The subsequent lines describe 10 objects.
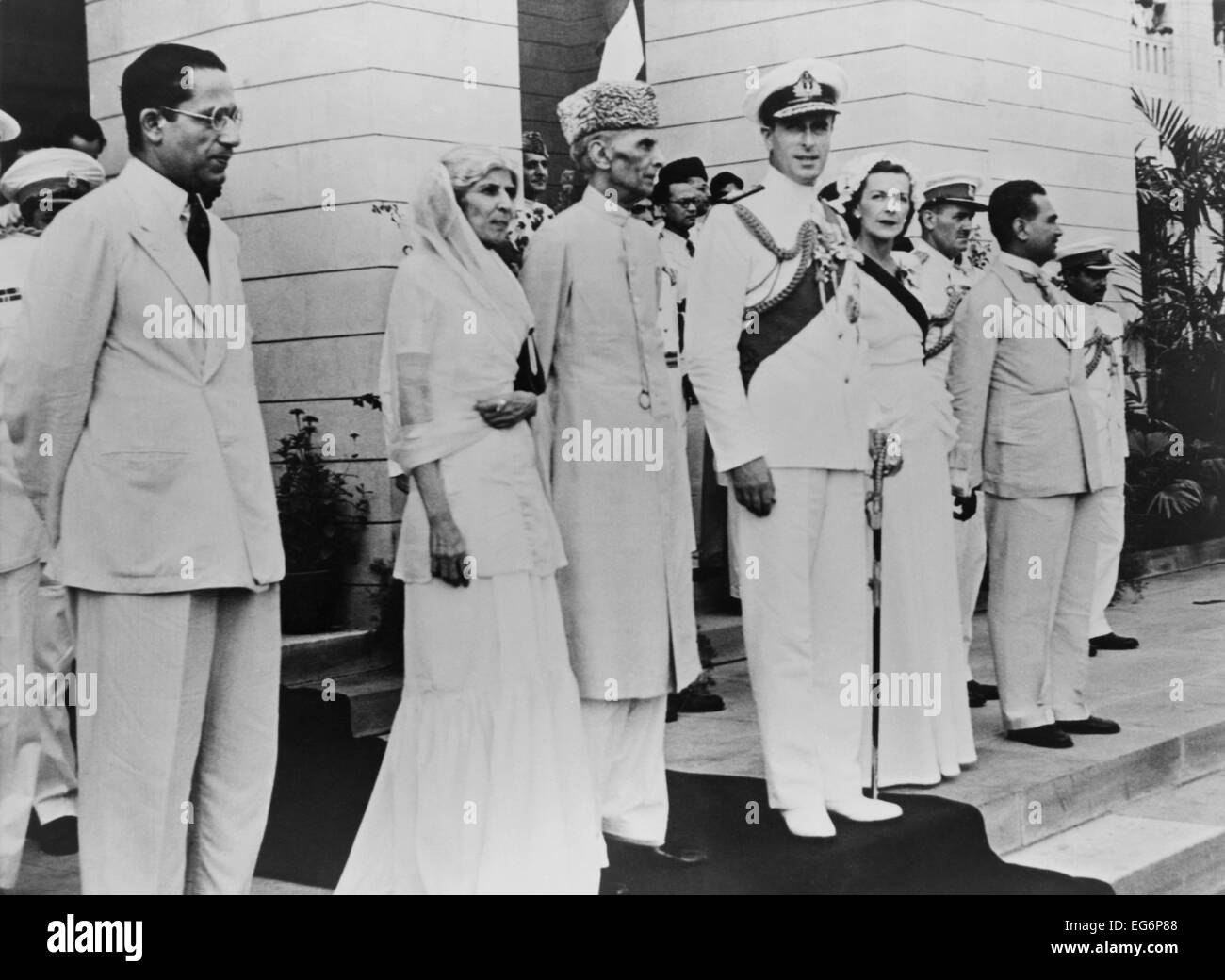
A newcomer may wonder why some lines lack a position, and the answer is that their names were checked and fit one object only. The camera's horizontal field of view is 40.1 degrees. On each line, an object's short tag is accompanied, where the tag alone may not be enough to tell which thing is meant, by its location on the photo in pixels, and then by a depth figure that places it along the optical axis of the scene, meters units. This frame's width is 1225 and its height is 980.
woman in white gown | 5.17
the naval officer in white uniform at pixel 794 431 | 4.58
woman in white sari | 3.88
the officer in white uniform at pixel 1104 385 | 7.07
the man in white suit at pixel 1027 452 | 5.88
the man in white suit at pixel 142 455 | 3.48
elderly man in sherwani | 4.28
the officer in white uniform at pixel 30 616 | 4.51
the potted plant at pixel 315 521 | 6.09
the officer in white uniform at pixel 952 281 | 5.99
